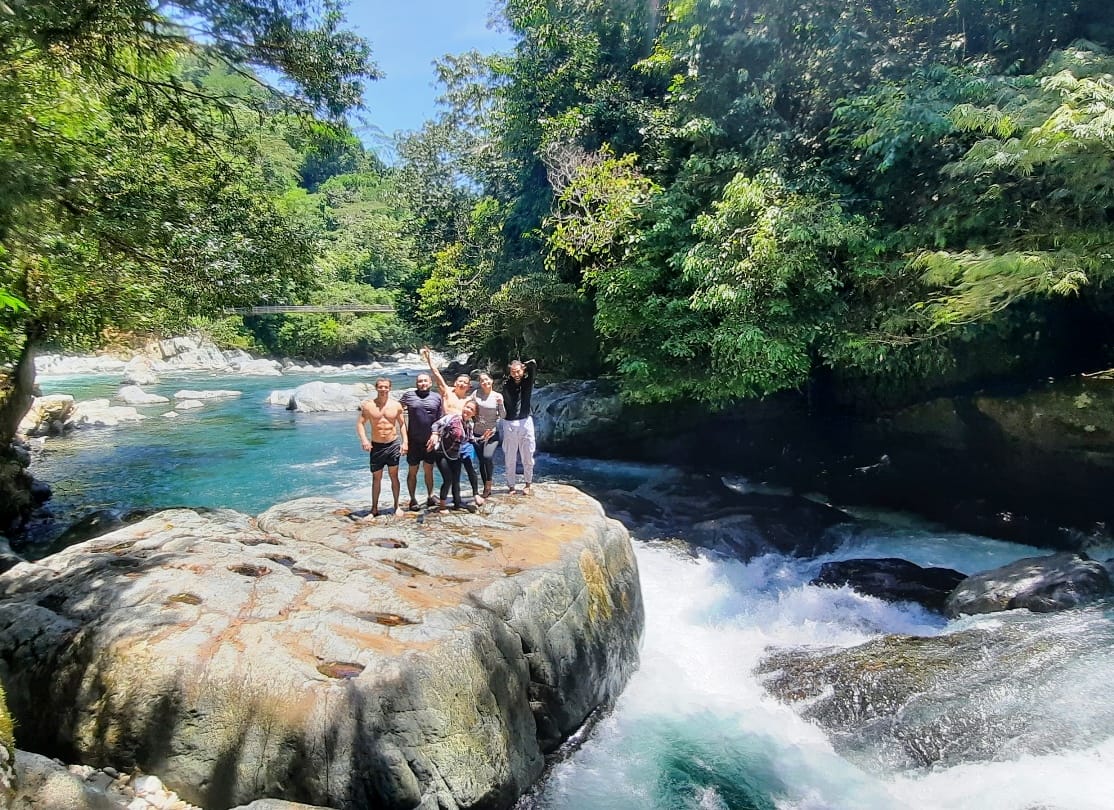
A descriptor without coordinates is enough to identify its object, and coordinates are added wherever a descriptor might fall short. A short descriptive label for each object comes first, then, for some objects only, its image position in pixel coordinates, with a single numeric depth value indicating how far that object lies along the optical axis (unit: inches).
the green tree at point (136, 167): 257.0
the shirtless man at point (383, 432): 293.0
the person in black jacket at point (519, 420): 316.2
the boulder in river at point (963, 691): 212.5
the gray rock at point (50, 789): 136.3
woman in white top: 315.3
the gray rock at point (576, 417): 599.2
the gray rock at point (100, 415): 775.1
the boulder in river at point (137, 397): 970.1
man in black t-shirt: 290.0
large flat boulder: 165.8
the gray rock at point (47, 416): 683.4
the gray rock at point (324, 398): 907.4
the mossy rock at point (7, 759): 130.1
